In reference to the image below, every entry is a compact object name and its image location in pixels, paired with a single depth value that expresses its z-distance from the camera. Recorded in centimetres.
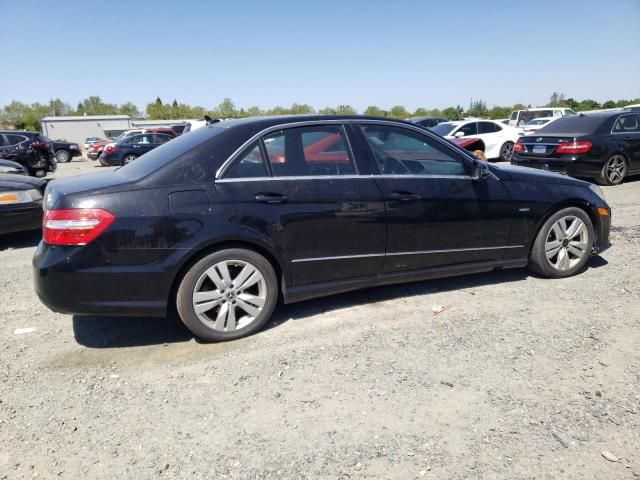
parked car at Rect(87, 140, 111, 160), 2754
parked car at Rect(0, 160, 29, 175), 893
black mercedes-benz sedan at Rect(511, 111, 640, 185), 953
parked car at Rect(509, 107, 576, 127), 2339
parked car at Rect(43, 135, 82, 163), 2777
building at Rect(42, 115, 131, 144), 5631
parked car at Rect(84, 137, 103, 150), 3748
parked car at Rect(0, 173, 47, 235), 600
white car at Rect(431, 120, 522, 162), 1534
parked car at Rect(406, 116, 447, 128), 2423
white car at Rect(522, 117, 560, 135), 1924
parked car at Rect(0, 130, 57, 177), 1408
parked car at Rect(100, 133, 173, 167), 2136
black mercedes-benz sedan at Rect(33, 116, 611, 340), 321
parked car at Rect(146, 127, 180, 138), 2459
